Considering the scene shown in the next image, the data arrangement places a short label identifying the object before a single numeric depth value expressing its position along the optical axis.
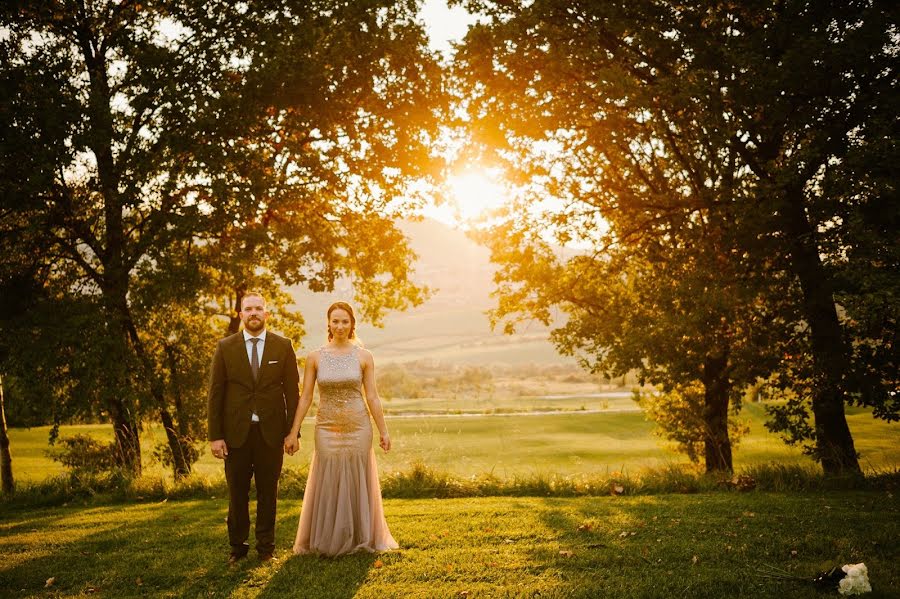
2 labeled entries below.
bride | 6.82
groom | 6.64
